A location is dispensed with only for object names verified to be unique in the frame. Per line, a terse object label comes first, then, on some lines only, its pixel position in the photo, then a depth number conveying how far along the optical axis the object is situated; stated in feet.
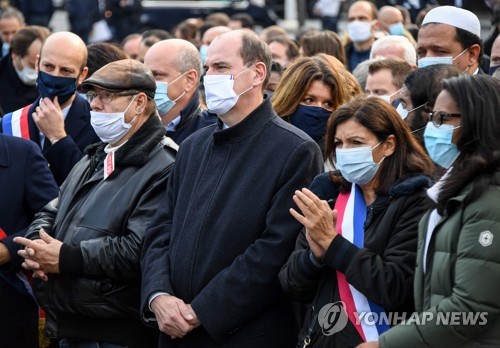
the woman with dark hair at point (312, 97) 41.16
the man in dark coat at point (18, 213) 41.52
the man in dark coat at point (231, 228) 33.65
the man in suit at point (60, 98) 48.98
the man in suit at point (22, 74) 63.26
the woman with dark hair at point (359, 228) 29.91
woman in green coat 26.58
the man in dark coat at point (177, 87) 46.21
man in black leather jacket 37.09
